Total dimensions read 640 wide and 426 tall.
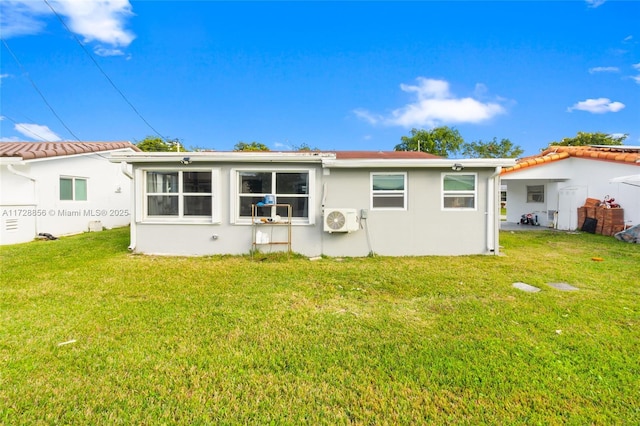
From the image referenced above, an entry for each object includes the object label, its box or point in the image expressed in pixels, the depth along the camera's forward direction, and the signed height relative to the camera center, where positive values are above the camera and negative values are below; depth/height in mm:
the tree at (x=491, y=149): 32412 +6778
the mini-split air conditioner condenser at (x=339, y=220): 7223 -275
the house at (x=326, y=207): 7543 +51
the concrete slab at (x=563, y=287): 4902 -1313
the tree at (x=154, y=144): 24042 +5359
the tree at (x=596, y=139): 24359 +5968
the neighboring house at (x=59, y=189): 9266 +683
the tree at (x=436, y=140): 30688 +7274
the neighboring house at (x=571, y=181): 10414 +1267
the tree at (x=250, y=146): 26769 +5973
